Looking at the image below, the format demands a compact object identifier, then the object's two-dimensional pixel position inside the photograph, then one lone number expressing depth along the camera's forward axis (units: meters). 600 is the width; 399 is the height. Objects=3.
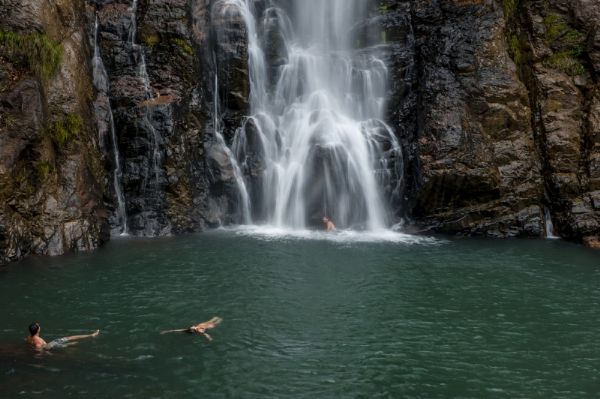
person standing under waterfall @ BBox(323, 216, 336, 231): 24.12
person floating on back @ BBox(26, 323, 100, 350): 11.01
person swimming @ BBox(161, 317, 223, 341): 12.17
